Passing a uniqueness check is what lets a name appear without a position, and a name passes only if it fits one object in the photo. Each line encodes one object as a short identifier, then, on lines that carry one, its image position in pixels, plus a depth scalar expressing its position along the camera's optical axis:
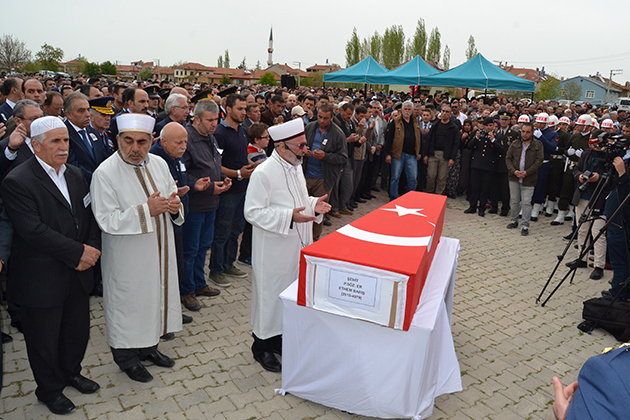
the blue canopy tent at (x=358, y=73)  15.83
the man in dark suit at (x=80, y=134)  4.25
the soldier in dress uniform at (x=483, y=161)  9.02
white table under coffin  2.84
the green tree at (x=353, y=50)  62.75
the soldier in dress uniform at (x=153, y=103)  6.98
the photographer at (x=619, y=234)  5.03
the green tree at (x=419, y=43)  62.62
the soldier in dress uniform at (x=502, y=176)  8.92
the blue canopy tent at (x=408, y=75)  14.91
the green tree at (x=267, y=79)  62.37
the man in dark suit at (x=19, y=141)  3.62
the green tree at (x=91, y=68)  66.77
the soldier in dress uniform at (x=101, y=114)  4.64
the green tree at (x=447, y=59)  66.88
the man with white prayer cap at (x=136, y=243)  3.12
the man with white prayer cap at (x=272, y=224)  3.42
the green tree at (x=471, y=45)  70.35
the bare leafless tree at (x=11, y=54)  60.94
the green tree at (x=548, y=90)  65.06
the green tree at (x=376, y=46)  63.12
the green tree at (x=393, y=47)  61.92
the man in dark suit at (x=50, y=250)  2.76
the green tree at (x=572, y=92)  75.53
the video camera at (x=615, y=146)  5.06
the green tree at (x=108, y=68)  71.56
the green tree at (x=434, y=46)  63.88
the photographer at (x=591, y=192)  5.45
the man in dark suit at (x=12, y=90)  6.14
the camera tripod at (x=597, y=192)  5.01
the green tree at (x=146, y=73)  78.61
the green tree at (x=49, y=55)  75.51
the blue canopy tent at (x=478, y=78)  13.37
